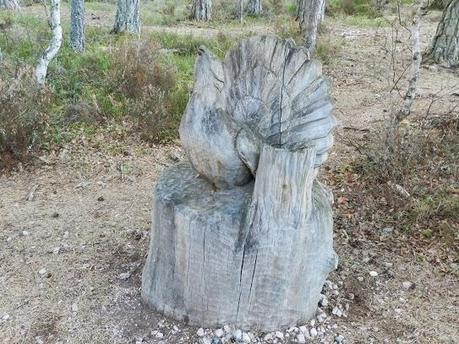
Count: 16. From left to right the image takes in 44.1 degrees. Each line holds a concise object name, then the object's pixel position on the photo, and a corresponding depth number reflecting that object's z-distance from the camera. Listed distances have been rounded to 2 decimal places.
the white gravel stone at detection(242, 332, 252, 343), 2.96
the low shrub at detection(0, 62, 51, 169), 4.96
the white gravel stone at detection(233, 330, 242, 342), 2.96
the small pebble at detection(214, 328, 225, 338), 2.99
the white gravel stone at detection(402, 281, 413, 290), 3.53
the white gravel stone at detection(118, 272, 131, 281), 3.54
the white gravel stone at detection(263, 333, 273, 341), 2.98
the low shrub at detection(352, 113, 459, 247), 4.18
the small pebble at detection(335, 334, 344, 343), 3.02
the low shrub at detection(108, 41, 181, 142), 5.64
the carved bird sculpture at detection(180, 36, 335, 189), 2.72
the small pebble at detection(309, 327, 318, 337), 3.05
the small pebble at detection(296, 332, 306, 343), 3.00
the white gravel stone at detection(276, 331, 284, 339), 3.00
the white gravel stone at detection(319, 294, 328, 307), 3.28
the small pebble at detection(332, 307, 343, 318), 3.23
